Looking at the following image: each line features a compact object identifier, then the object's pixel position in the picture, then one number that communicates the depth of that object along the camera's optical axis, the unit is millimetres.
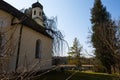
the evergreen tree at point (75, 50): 22467
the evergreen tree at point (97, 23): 13951
